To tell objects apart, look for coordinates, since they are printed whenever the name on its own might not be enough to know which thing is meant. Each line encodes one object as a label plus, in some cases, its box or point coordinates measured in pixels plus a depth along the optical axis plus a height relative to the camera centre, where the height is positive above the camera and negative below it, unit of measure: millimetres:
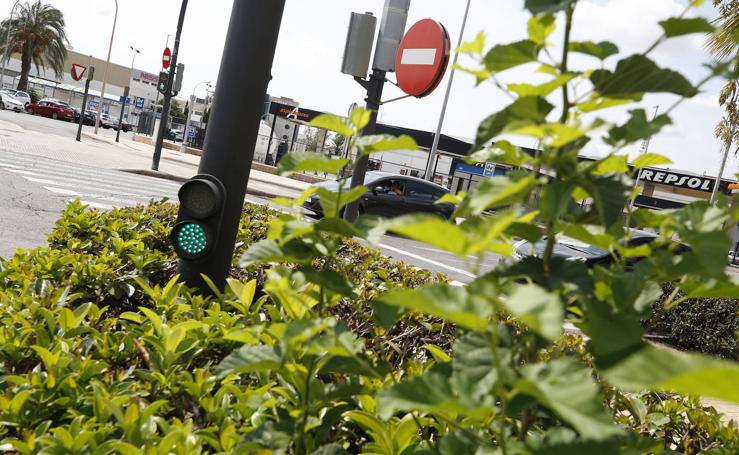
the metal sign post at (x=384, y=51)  4684 +798
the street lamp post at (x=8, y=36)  51938 +3374
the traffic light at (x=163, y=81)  20484 +1001
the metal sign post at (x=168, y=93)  19062 +681
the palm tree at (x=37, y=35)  50969 +3896
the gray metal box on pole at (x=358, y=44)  4707 +798
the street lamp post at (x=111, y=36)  34500 +3361
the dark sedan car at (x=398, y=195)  16062 -632
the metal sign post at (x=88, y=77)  25562 +818
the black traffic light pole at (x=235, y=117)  2656 +57
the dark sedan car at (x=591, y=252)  9883 -675
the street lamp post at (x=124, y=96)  36156 +511
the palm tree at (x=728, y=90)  8805 +3023
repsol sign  39062 +2907
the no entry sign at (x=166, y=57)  20109 +1716
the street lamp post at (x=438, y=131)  32250 +2213
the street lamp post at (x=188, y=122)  35025 -94
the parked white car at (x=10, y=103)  43762 -1468
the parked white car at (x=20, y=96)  46188 -941
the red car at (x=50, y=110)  45656 -1392
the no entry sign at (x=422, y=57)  4805 +817
